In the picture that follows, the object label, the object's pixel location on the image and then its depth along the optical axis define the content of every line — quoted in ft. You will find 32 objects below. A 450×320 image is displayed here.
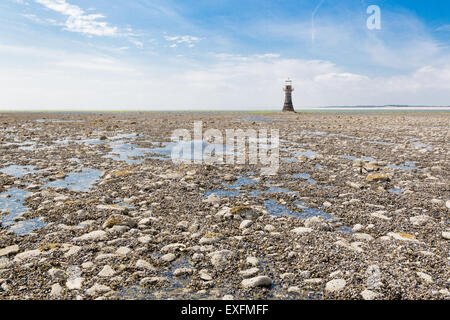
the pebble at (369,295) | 11.32
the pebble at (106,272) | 12.88
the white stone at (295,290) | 11.92
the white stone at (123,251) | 14.89
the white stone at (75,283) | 11.98
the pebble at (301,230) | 17.35
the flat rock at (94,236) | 16.52
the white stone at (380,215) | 19.74
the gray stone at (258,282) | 12.27
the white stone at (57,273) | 12.73
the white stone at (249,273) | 13.02
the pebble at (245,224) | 18.34
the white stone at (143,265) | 13.62
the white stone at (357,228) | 18.10
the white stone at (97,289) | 11.61
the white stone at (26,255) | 14.17
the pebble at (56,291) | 11.47
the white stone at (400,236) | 16.40
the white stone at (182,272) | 13.23
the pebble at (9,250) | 14.75
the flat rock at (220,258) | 13.94
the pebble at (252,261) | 13.96
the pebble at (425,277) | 12.33
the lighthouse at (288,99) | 242.78
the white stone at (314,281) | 12.39
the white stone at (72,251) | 14.59
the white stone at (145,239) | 16.27
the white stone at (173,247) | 15.41
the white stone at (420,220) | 18.71
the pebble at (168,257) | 14.44
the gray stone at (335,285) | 11.87
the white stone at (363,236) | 16.80
